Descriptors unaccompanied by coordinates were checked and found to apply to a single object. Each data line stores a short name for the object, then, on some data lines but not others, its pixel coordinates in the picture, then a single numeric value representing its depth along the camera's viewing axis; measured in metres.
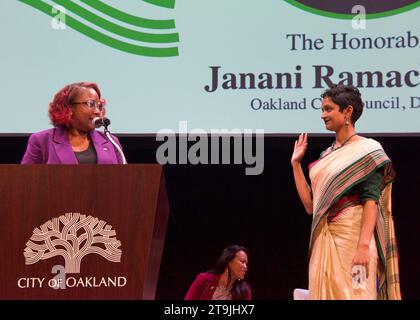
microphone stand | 3.07
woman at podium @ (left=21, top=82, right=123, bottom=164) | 3.25
